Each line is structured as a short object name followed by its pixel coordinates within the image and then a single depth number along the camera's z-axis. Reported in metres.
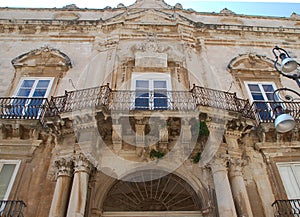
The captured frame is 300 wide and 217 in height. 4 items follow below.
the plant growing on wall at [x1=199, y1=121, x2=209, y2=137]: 7.15
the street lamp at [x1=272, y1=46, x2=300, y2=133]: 5.27
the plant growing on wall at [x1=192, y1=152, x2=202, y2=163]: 7.43
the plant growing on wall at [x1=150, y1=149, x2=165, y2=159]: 7.49
